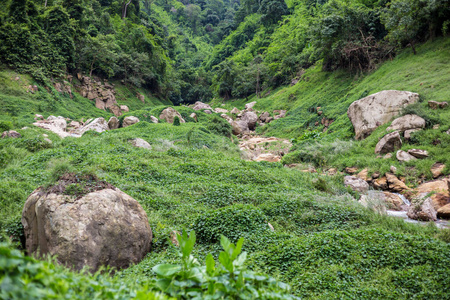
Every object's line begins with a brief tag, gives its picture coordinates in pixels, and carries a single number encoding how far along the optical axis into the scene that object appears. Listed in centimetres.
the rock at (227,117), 3812
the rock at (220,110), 4381
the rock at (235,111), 4277
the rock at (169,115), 3303
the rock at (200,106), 4588
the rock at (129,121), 2720
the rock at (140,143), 1654
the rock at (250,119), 3650
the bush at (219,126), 2768
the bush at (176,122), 2795
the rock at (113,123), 2589
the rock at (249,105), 4325
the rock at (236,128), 3347
